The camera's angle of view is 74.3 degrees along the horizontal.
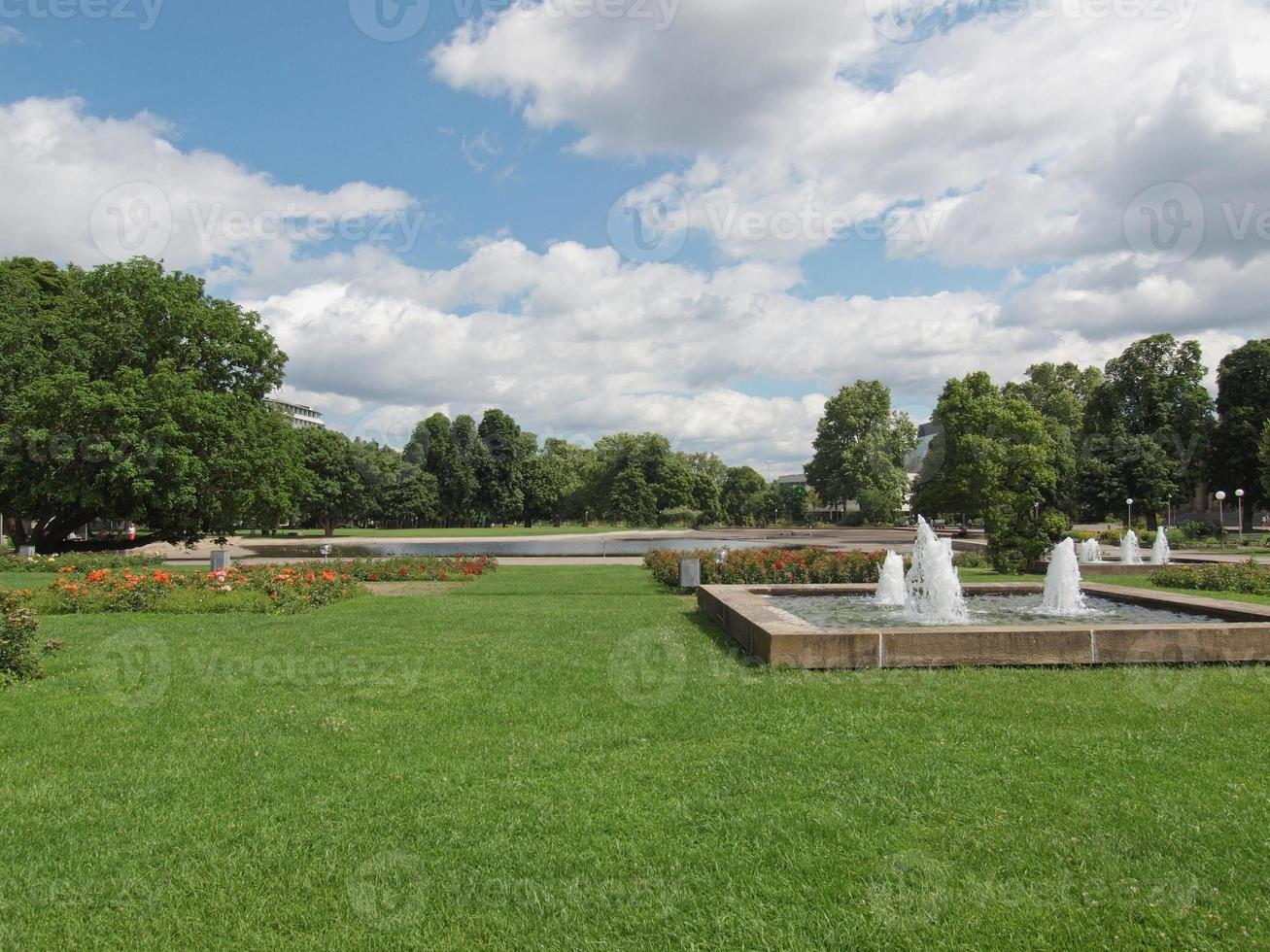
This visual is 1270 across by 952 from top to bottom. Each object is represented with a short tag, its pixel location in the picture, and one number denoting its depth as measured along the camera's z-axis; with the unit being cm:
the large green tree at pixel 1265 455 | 3894
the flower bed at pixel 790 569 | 1764
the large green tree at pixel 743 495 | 9162
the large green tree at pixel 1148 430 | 4700
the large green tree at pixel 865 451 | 7300
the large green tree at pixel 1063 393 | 5680
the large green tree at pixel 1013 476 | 2247
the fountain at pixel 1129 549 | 2712
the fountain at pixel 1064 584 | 1169
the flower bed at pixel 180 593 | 1356
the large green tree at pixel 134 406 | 2436
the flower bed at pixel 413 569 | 1989
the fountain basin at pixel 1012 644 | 779
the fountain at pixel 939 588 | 1063
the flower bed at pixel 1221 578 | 1723
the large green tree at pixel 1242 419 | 5006
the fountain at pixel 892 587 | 1273
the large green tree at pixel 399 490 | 6994
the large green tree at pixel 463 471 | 7269
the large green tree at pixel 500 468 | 7400
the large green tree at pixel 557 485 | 7856
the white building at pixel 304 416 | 16402
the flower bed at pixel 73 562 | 2009
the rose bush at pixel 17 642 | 777
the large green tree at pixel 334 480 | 5662
